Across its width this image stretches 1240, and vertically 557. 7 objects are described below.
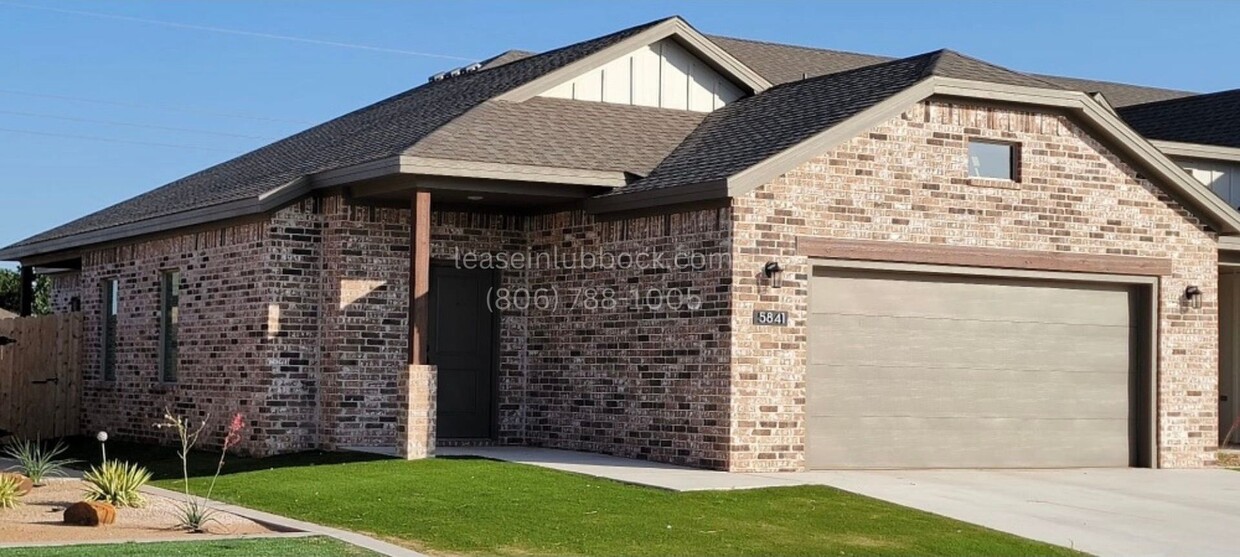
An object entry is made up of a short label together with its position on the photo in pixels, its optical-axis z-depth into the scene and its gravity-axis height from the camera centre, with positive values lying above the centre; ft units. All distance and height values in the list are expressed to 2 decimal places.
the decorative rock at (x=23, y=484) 50.03 -4.88
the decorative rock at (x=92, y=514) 43.86 -5.00
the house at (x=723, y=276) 58.29 +2.19
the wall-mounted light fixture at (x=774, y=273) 57.16 +2.13
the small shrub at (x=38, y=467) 55.67 -4.95
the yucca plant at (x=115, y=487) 47.93 -4.66
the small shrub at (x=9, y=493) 47.16 -4.85
